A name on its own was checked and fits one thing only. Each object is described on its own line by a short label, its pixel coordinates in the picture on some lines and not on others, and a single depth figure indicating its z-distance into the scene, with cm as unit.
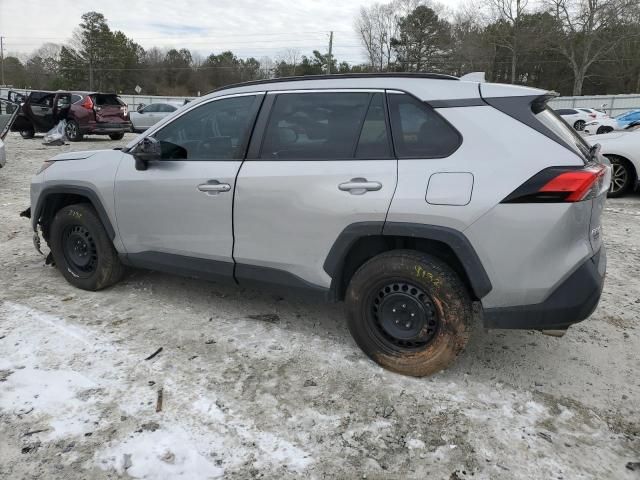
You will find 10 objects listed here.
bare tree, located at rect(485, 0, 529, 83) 4938
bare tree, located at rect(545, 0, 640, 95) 4456
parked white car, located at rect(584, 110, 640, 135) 2070
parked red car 1636
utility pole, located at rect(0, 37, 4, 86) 7475
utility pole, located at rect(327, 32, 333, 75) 5672
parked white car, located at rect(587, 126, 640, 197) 791
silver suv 254
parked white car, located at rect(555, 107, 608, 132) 2283
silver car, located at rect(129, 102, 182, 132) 2039
